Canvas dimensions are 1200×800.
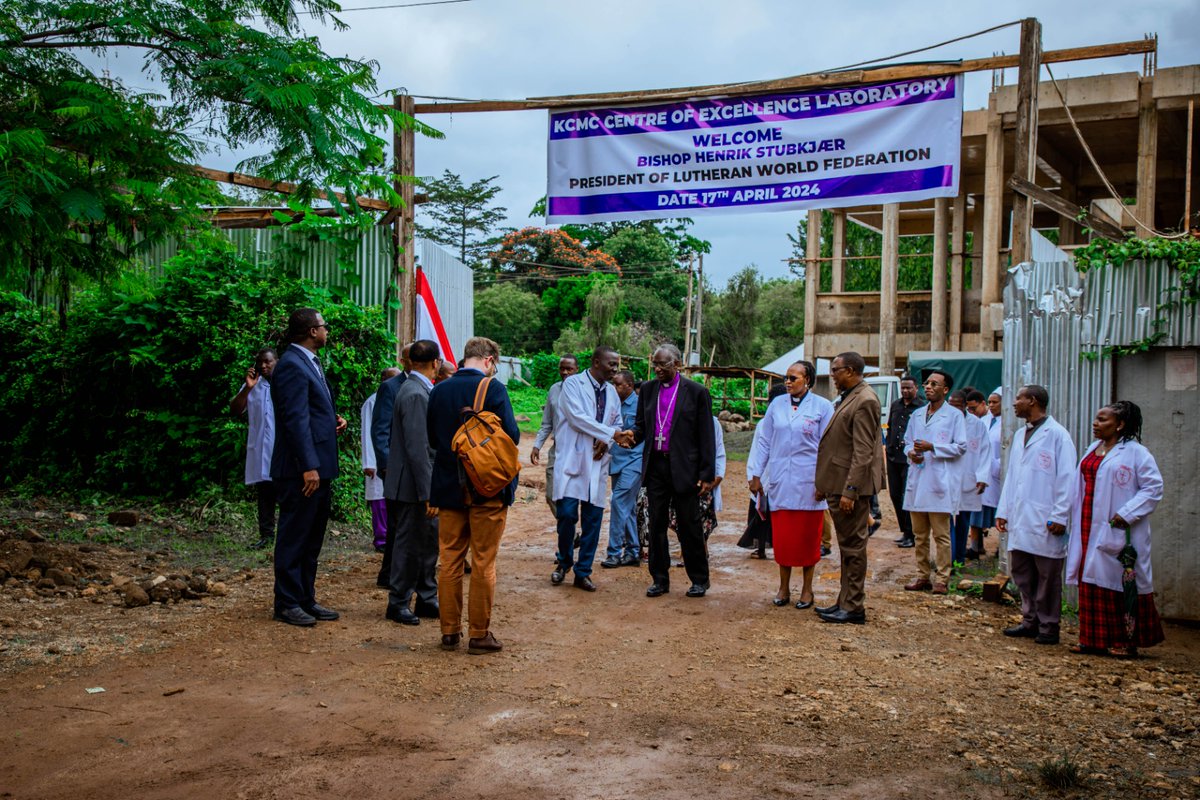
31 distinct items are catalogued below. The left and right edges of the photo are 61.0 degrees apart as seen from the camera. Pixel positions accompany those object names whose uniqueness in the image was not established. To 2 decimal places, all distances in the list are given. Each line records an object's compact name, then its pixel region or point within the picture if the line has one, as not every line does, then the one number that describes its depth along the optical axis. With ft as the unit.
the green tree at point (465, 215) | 200.85
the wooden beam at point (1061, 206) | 28.32
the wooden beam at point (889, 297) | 72.18
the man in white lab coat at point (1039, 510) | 23.03
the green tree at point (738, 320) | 151.94
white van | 69.26
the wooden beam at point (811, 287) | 79.08
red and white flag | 38.81
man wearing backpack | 20.13
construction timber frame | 58.49
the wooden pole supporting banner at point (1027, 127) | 28.50
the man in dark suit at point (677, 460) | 26.76
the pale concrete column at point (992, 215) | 65.82
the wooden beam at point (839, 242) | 79.00
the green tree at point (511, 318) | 168.76
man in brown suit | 24.36
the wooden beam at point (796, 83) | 28.71
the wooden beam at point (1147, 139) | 59.06
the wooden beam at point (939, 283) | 74.13
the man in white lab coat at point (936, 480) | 29.09
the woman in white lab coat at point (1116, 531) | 21.57
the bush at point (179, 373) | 35.14
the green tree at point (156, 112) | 21.69
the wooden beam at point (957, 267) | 75.10
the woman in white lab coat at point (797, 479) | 26.18
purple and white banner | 30.42
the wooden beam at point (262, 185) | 25.77
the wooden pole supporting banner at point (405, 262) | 34.14
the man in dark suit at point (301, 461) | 21.75
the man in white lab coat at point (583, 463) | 27.94
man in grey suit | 22.66
